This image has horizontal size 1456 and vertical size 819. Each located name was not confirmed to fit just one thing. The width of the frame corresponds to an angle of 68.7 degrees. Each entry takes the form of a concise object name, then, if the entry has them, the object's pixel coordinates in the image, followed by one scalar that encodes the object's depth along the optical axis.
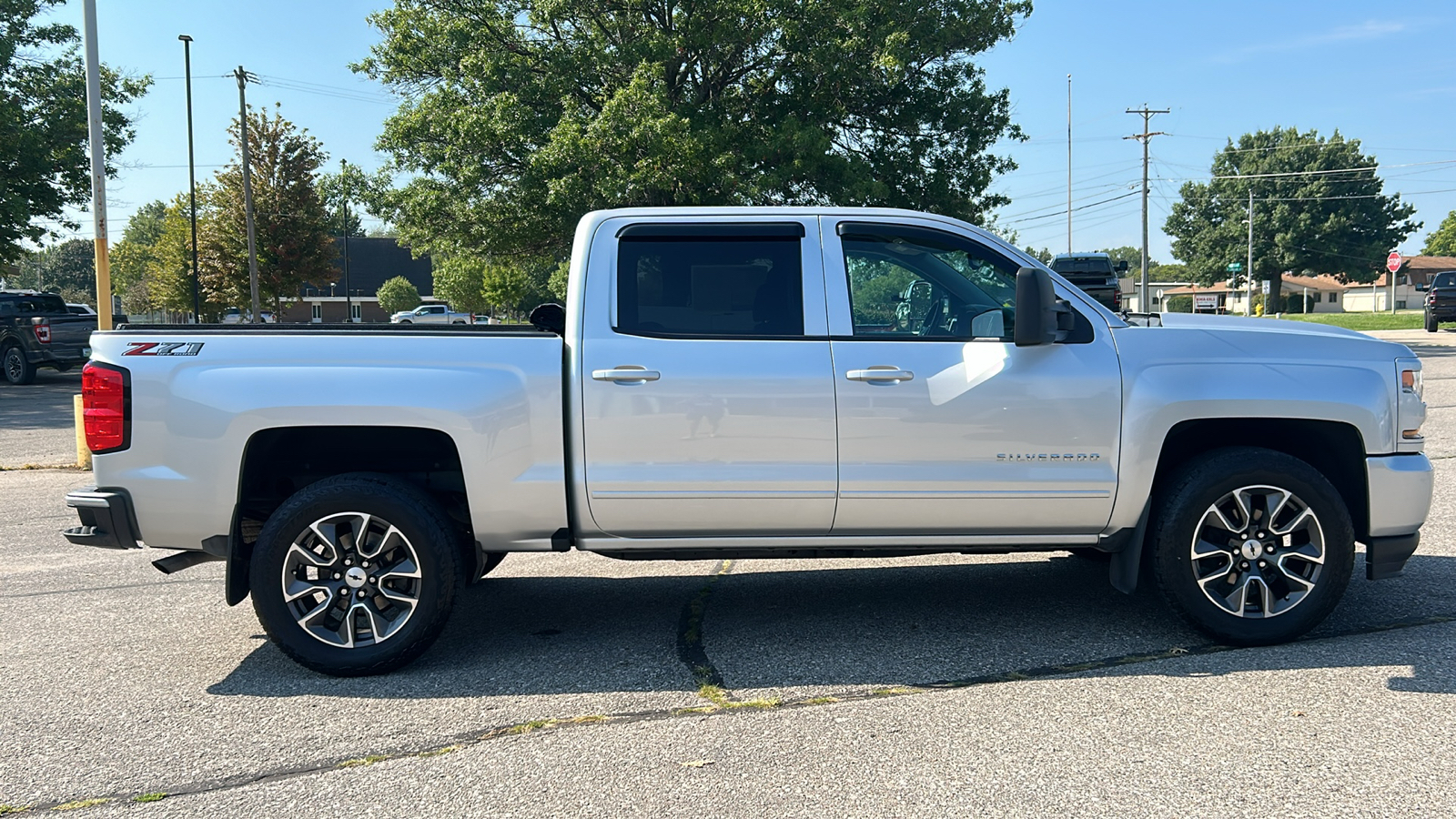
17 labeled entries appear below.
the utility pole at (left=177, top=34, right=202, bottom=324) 37.53
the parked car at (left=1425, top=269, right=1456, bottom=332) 33.72
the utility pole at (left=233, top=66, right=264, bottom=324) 36.69
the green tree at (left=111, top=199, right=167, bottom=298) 99.06
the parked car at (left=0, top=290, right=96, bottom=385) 22.56
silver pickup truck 4.55
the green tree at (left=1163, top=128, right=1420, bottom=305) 68.75
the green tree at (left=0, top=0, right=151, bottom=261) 25.66
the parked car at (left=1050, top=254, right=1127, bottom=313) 24.56
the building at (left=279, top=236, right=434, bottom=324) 82.31
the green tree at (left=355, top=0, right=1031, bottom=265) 20.17
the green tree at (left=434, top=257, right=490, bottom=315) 70.56
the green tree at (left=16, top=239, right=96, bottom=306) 138.88
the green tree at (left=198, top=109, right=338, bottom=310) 43.03
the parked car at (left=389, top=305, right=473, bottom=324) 51.83
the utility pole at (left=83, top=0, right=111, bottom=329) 11.56
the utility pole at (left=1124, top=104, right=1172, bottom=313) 53.41
